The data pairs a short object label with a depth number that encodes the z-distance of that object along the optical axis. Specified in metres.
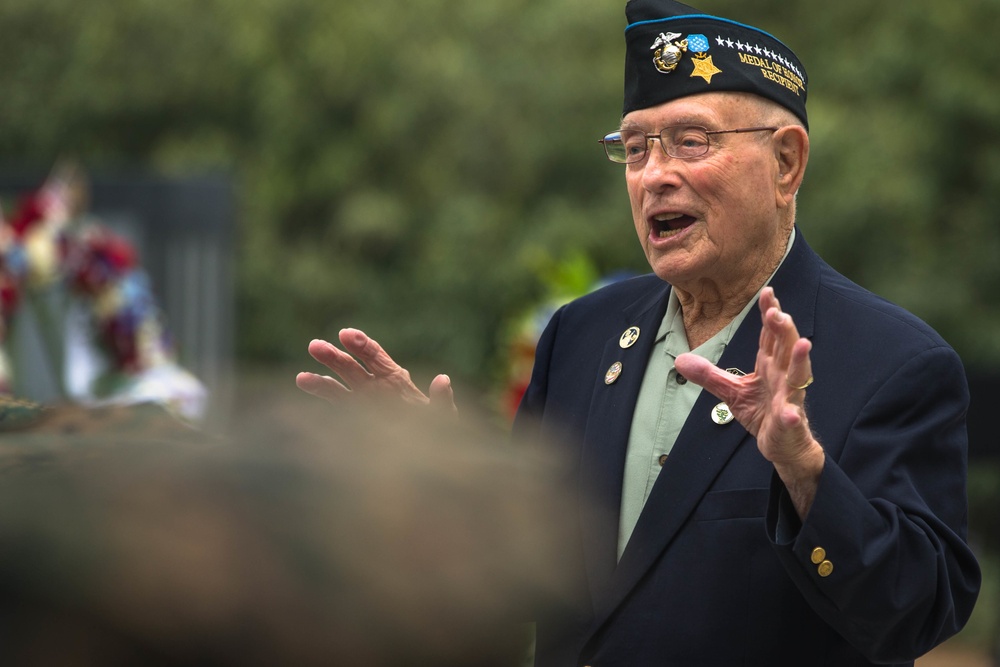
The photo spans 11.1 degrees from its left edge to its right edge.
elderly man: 5.04
